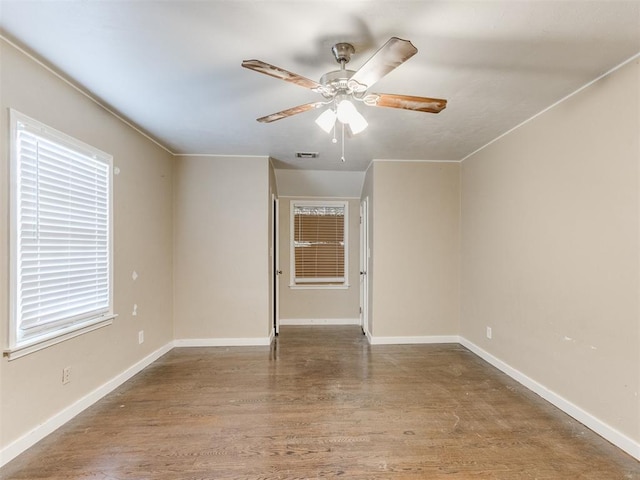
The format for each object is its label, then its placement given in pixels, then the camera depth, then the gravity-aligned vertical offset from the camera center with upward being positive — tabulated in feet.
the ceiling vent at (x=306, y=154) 12.80 +3.48
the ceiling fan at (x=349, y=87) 5.07 +2.76
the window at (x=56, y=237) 6.35 +0.10
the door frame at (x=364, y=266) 15.31 -1.22
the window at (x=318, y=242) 17.74 -0.03
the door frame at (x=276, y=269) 15.47 -1.34
